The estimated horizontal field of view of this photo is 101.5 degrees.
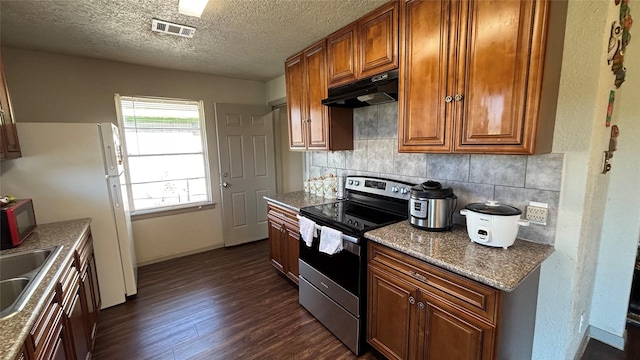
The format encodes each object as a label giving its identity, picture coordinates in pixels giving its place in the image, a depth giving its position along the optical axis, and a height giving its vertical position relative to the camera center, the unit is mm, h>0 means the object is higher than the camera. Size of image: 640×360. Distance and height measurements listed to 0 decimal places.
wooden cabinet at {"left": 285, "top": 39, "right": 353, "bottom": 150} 2512 +389
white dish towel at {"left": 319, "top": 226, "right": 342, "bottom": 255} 1886 -693
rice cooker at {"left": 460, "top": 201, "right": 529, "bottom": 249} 1340 -426
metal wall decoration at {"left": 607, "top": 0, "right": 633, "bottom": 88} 1315 +519
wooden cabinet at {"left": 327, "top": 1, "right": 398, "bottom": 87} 1807 +758
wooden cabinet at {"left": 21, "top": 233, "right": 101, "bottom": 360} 1124 -880
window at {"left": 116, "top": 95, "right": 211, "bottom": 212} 3244 -21
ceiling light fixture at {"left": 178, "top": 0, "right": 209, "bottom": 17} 1705 +954
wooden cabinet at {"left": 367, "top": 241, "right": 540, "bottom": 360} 1192 -883
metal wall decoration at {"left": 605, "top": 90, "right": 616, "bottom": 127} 1443 +171
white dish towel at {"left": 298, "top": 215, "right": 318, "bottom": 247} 2167 -694
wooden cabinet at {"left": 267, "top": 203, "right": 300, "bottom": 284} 2568 -960
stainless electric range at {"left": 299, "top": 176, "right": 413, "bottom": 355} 1816 -850
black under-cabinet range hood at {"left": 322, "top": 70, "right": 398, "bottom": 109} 1837 +400
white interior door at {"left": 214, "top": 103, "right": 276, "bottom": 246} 3725 -287
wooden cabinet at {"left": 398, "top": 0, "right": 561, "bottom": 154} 1212 +346
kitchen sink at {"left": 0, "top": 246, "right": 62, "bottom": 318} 1163 -636
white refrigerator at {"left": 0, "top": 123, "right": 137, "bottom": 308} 2086 -253
